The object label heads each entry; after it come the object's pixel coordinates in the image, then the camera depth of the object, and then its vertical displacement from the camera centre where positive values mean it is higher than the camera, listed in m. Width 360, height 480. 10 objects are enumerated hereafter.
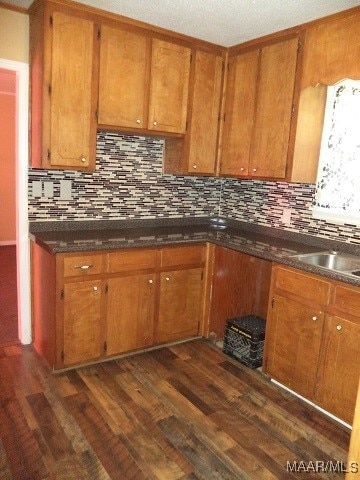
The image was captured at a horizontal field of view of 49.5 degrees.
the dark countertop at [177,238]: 2.53 -0.46
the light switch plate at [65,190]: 2.99 -0.16
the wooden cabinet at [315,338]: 2.14 -0.90
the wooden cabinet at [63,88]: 2.49 +0.53
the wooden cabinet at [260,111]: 2.79 +0.53
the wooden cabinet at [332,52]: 2.34 +0.83
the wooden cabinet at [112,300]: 2.55 -0.90
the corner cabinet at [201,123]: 3.12 +0.44
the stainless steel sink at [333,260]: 2.58 -0.50
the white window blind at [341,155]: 2.65 +0.21
